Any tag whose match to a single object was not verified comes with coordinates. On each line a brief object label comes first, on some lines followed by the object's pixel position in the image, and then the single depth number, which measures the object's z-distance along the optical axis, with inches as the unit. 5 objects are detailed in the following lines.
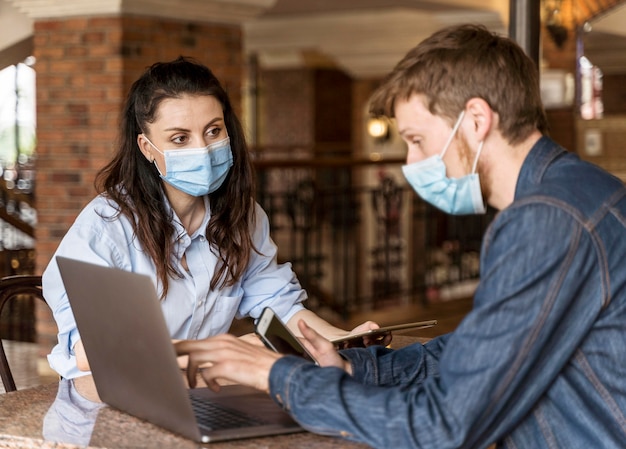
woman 97.2
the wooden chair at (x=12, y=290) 99.1
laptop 70.5
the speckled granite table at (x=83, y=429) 72.3
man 68.0
